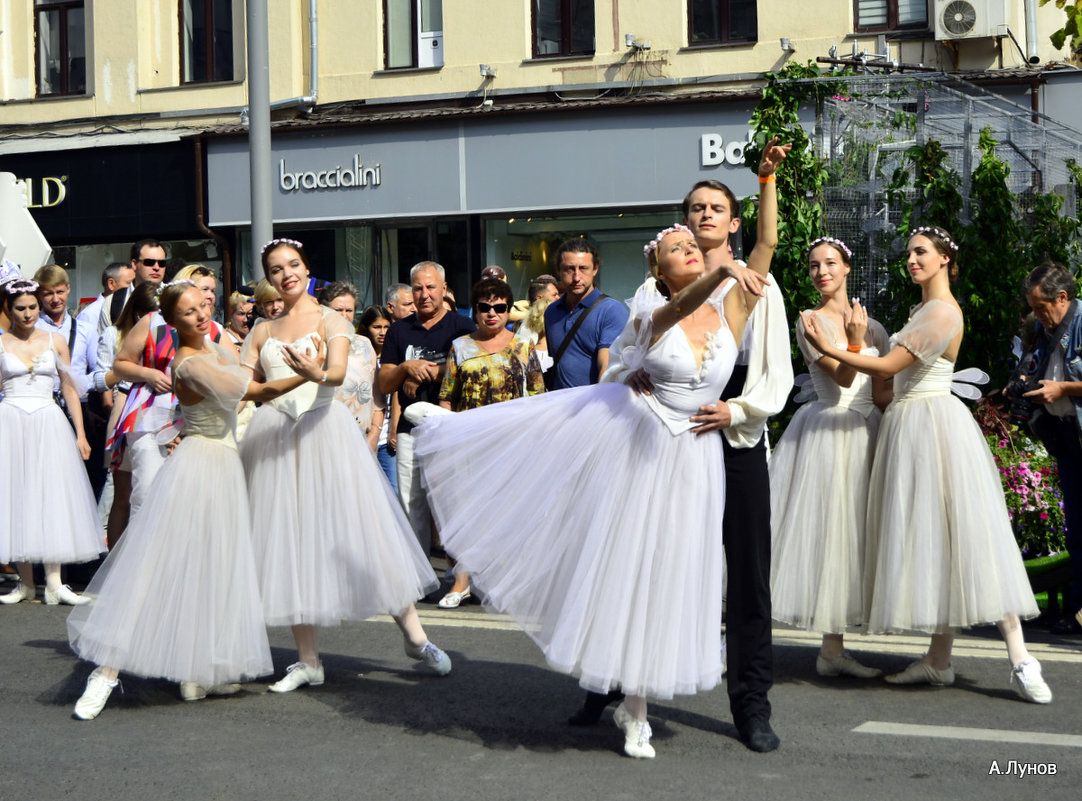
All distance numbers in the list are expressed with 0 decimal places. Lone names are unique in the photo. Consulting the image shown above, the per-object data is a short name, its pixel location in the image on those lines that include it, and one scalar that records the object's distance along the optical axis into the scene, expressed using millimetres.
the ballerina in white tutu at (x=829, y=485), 6879
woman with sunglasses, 9062
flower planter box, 8469
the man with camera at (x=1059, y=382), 8125
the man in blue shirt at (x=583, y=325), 9070
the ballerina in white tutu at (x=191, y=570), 6367
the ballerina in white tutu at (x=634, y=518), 5391
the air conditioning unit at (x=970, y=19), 16609
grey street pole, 13953
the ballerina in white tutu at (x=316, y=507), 6672
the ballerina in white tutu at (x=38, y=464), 9586
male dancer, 5688
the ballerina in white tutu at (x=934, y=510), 6484
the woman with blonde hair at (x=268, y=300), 7762
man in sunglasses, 10938
